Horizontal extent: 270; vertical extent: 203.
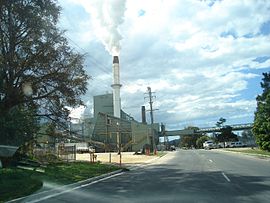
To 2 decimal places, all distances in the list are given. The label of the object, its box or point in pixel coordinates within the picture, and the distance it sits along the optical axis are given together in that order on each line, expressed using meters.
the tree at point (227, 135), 74.84
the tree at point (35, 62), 12.70
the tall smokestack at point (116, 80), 41.55
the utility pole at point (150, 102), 45.16
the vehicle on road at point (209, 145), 56.55
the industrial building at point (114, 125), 43.24
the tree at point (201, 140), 79.30
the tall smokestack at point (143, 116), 68.84
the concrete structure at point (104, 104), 59.06
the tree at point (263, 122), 25.13
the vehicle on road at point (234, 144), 62.02
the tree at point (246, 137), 69.06
